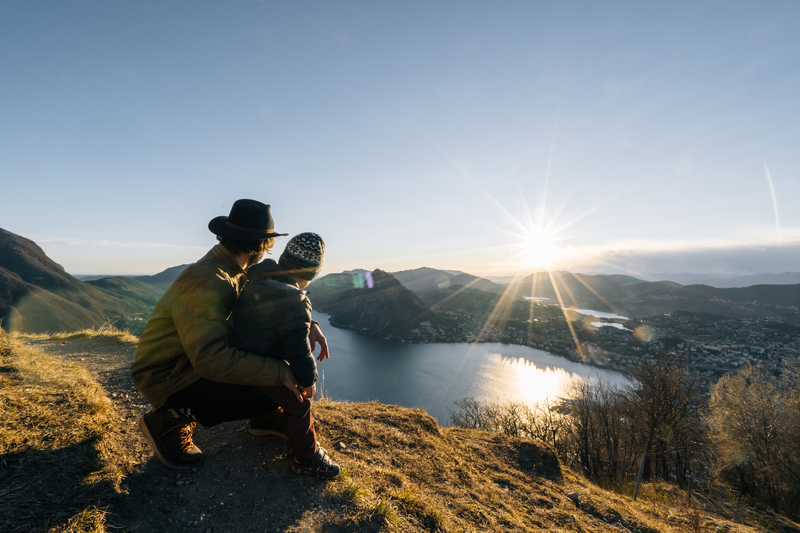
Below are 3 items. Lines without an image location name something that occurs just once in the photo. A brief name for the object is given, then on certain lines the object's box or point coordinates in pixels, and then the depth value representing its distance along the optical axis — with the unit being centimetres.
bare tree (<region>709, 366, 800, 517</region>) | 1736
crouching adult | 234
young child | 253
